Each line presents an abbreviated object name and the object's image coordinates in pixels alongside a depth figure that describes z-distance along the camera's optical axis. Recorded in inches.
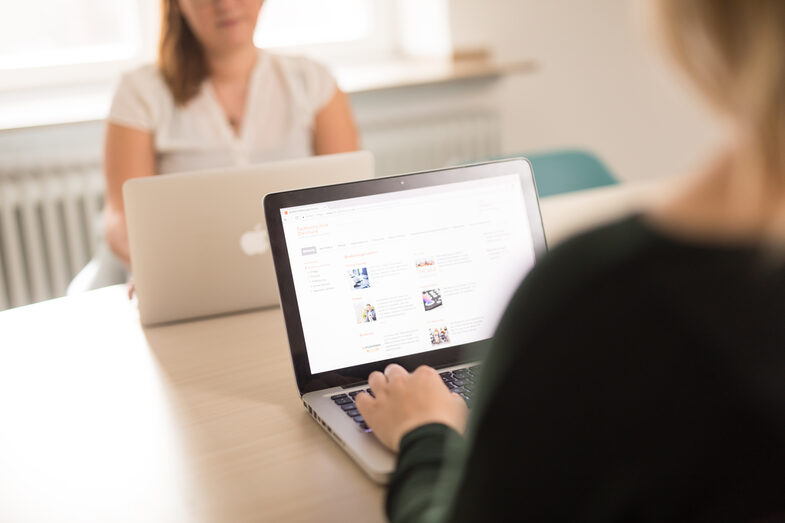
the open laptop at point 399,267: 38.0
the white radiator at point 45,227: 100.7
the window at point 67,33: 105.0
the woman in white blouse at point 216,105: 77.0
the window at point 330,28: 116.6
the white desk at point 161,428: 29.4
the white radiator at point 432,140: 116.7
